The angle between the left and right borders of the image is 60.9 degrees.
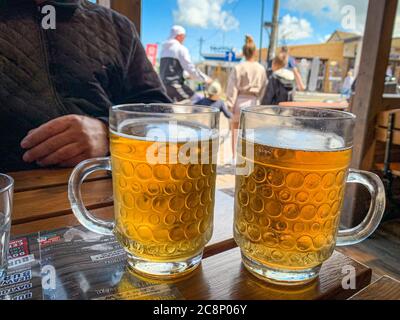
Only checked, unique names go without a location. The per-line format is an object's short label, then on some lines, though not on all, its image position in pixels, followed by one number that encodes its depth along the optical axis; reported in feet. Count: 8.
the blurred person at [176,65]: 10.25
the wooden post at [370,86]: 7.35
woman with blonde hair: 12.36
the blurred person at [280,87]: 11.75
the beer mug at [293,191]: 1.40
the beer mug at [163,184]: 1.43
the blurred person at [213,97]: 14.12
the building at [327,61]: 23.09
